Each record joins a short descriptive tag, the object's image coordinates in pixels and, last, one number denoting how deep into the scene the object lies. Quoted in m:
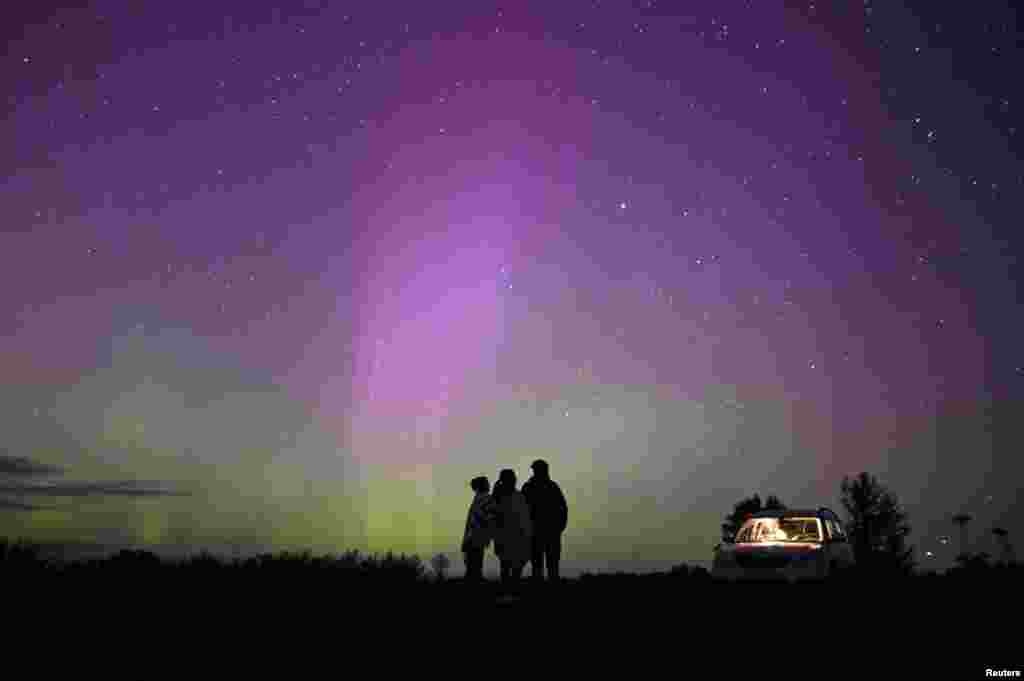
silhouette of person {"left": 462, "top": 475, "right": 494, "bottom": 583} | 18.02
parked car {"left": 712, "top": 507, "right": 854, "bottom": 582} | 17.69
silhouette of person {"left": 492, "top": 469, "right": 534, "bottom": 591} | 17.97
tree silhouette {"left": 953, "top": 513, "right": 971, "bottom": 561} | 95.44
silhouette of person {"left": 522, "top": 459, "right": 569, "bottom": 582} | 18.50
